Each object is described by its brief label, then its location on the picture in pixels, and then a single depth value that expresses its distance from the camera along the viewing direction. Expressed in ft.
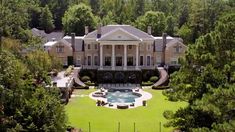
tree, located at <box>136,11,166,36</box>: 316.19
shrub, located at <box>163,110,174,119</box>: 111.14
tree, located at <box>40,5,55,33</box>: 385.77
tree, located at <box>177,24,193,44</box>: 310.86
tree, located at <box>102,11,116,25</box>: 345.64
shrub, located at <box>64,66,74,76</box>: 228.22
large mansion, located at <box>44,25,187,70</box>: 244.63
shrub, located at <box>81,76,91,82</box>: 231.91
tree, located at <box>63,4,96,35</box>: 330.34
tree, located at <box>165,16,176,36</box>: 333.97
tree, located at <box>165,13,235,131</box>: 102.22
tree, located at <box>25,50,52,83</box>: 164.55
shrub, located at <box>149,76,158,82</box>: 233.14
